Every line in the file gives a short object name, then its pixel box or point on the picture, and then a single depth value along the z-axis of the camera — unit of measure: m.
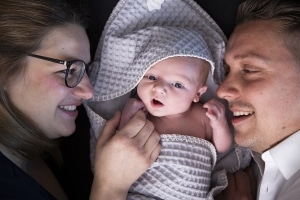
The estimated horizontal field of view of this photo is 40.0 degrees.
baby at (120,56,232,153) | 1.61
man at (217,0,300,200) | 1.47
